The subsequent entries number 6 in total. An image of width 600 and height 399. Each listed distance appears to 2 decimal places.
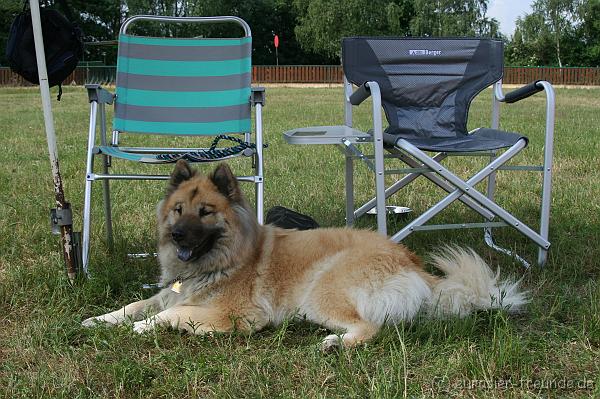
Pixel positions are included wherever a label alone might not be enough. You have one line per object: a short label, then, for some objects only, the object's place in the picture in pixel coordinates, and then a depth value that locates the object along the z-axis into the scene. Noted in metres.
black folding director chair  3.42
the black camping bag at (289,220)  3.65
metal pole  2.72
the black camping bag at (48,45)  2.87
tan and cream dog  2.50
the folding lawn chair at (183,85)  3.91
